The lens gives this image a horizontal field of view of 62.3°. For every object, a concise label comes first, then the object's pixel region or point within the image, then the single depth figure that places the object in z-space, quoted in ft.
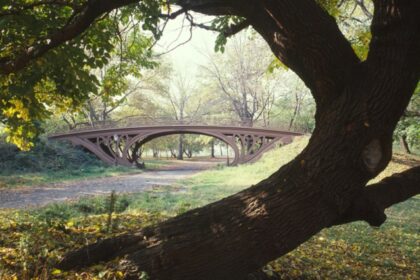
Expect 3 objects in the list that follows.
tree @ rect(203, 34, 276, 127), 138.92
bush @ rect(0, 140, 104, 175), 75.77
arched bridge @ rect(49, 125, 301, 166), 110.11
